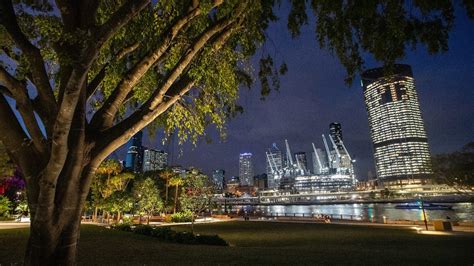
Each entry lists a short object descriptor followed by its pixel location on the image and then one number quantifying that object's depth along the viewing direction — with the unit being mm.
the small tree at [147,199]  36500
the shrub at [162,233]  18544
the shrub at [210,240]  15711
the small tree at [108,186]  34009
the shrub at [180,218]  39344
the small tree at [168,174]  47262
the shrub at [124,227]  25438
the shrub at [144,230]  21516
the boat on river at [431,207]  92612
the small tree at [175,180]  46134
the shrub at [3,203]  19769
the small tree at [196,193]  32025
